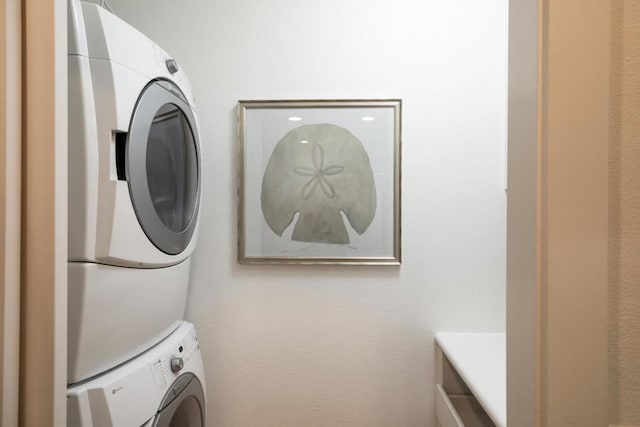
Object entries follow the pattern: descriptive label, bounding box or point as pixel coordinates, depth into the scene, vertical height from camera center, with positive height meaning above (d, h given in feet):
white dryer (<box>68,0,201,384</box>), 2.97 +0.18
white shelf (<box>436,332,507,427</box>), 3.55 -1.74
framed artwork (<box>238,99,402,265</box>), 5.55 +0.44
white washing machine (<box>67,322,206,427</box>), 2.98 -1.59
